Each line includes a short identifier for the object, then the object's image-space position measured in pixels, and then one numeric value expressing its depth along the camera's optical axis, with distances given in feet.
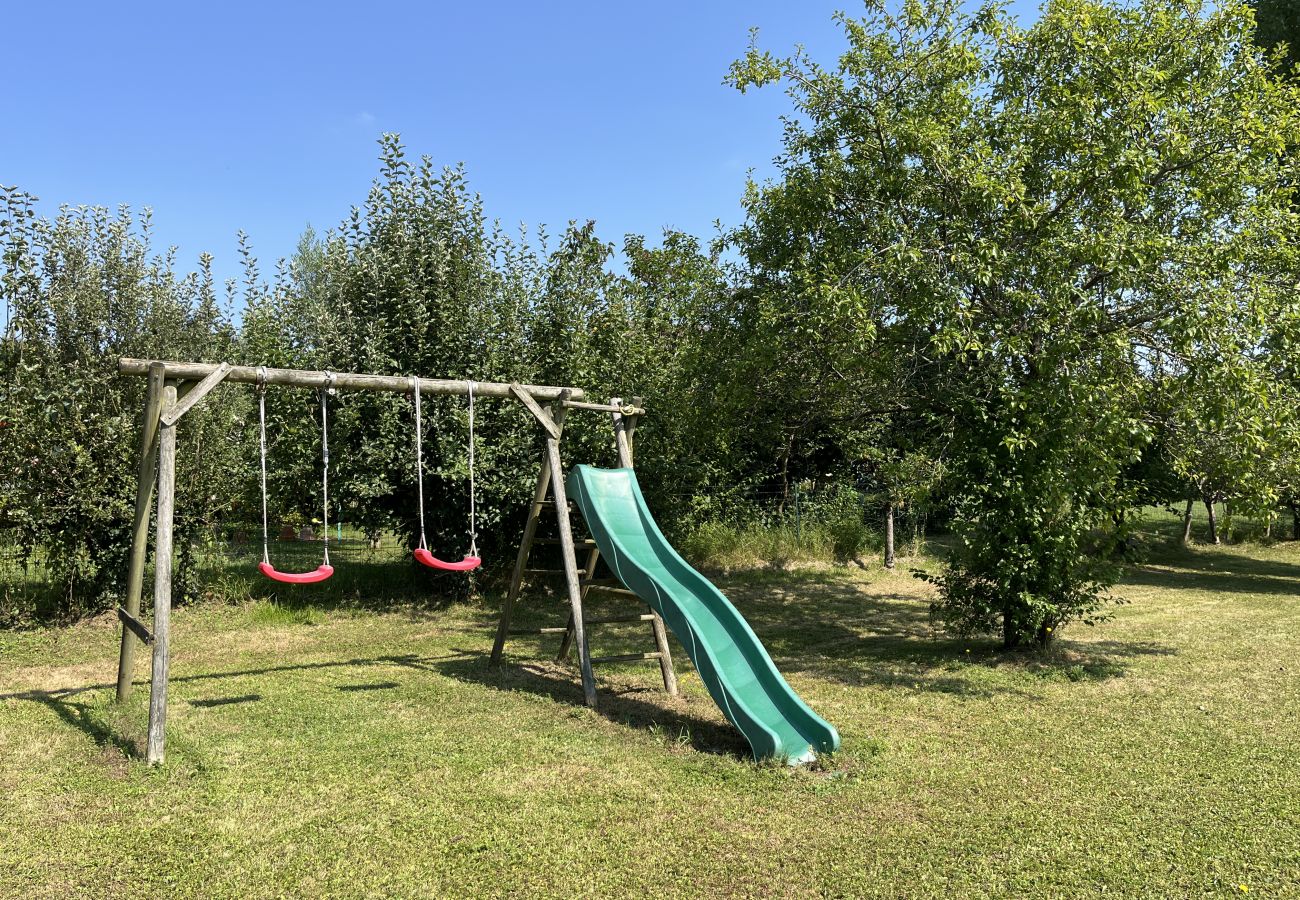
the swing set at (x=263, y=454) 18.42
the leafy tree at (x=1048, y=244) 23.93
